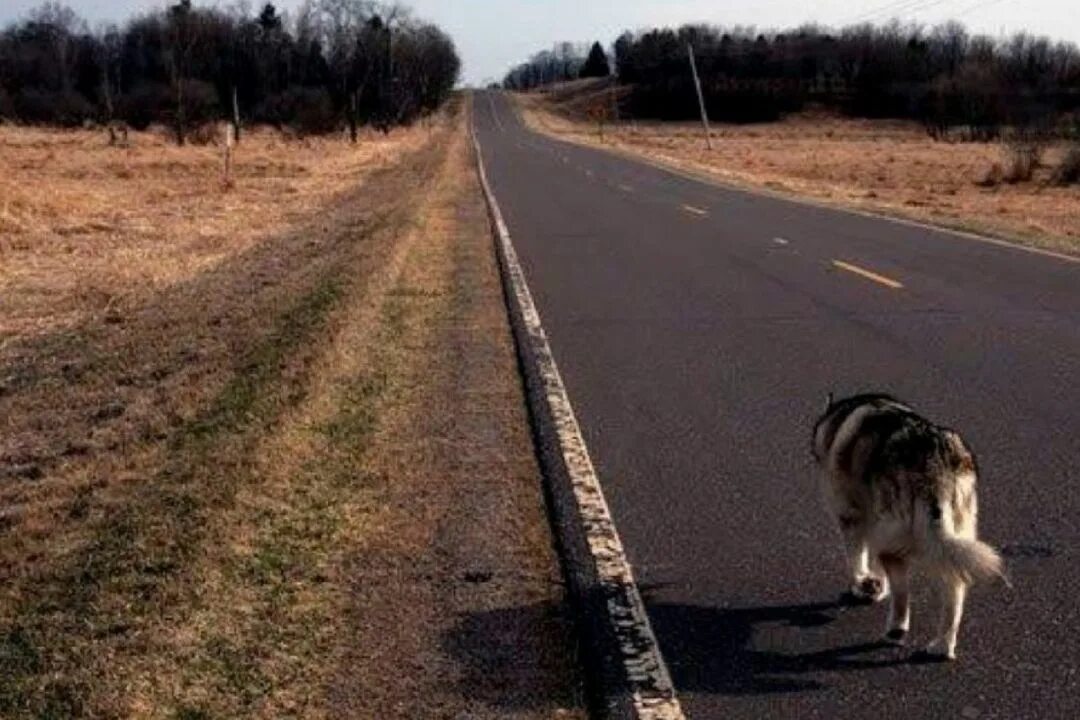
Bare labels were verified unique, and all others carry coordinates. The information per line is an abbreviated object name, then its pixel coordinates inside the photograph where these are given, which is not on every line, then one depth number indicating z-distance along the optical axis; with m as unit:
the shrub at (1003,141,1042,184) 43.03
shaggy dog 4.25
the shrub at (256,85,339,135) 83.88
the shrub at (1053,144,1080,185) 40.84
